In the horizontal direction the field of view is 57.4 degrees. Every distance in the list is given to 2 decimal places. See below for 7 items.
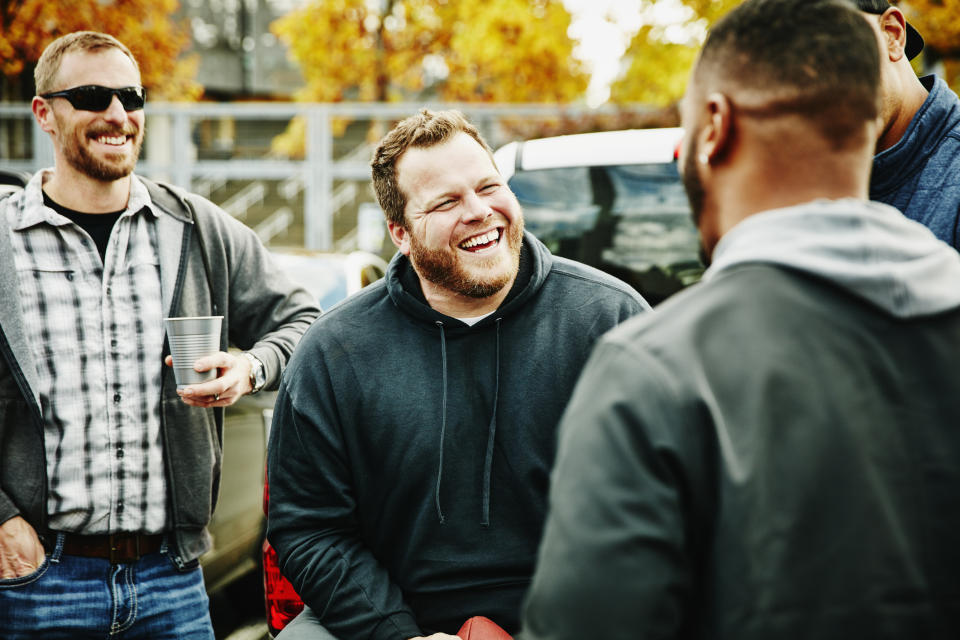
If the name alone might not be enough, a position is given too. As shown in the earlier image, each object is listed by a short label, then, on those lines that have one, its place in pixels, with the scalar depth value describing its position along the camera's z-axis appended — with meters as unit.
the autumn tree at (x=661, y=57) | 12.58
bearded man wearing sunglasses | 2.59
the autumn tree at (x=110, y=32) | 14.86
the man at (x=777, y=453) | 1.11
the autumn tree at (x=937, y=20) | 11.01
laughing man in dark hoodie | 2.25
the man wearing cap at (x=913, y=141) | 2.28
